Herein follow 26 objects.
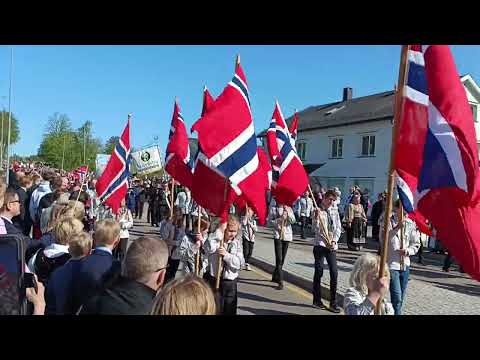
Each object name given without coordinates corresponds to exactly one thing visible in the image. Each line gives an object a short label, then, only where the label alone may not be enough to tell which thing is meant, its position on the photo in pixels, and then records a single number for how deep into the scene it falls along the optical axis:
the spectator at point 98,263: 3.39
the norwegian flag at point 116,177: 8.77
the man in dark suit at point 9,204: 5.40
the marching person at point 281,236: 9.29
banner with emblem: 18.42
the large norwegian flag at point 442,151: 3.16
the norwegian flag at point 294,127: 11.07
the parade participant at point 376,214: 15.52
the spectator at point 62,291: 3.35
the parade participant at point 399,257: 6.49
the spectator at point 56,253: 4.15
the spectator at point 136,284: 2.66
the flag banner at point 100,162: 18.61
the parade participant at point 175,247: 7.48
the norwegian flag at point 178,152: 7.74
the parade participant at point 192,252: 6.58
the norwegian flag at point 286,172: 7.60
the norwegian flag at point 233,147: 5.08
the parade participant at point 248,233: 10.98
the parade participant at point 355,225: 15.72
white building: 29.77
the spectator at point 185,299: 2.32
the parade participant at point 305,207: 19.77
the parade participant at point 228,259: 5.70
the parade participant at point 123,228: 8.69
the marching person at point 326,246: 7.68
